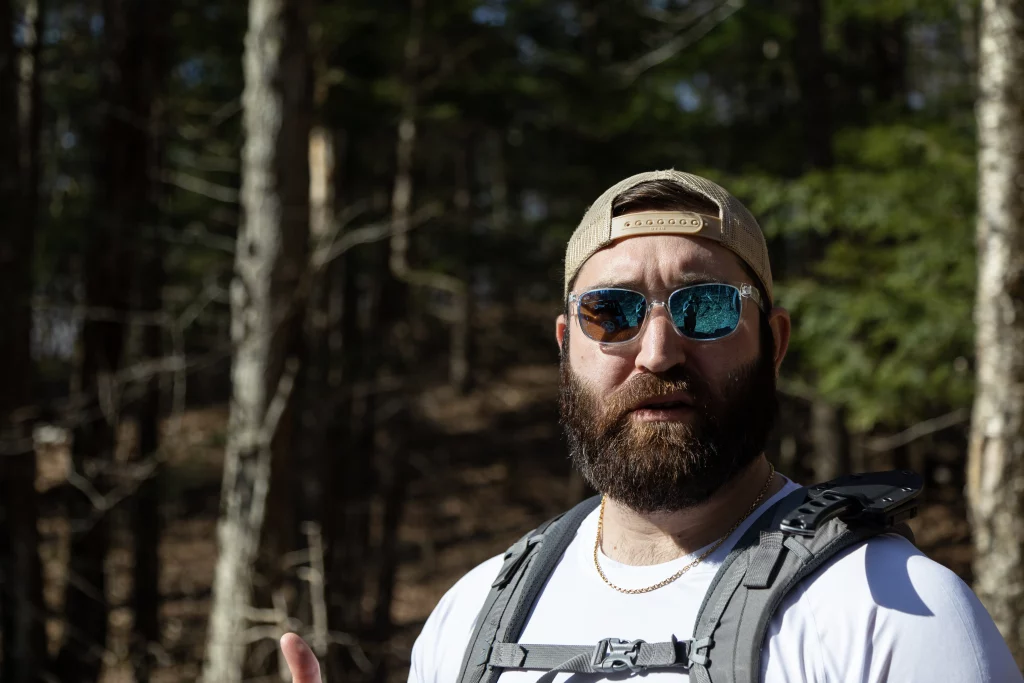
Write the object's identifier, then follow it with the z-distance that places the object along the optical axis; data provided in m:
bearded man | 1.98
